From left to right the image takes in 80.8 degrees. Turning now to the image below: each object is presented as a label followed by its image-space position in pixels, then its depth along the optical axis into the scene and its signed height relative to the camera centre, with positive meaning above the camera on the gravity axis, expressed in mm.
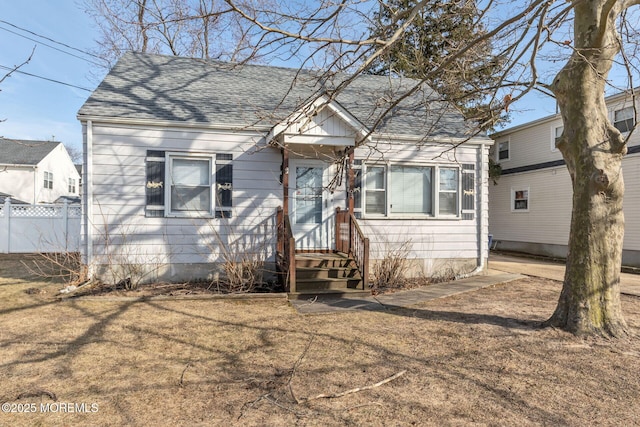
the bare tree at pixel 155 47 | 15744 +7903
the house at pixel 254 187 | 7273 +678
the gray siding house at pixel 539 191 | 12094 +1128
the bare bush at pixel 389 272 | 7805 -1117
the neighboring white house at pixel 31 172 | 22766 +2864
